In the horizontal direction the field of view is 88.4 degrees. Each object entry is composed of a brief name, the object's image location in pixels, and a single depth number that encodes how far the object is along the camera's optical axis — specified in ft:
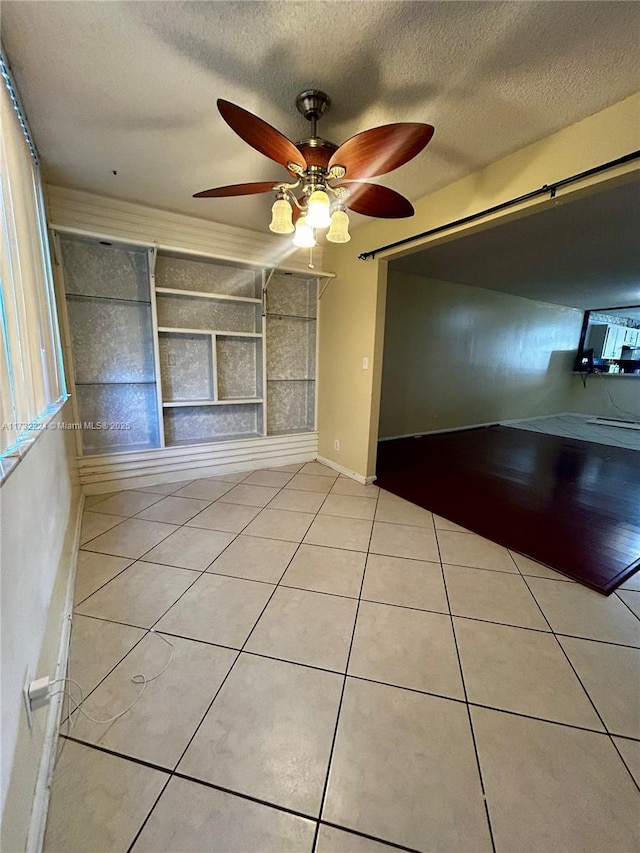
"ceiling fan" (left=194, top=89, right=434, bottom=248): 3.95
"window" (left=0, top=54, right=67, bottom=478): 3.06
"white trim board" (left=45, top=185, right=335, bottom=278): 7.88
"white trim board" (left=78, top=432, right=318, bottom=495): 9.15
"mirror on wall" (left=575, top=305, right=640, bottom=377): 22.84
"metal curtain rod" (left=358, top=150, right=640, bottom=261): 4.81
